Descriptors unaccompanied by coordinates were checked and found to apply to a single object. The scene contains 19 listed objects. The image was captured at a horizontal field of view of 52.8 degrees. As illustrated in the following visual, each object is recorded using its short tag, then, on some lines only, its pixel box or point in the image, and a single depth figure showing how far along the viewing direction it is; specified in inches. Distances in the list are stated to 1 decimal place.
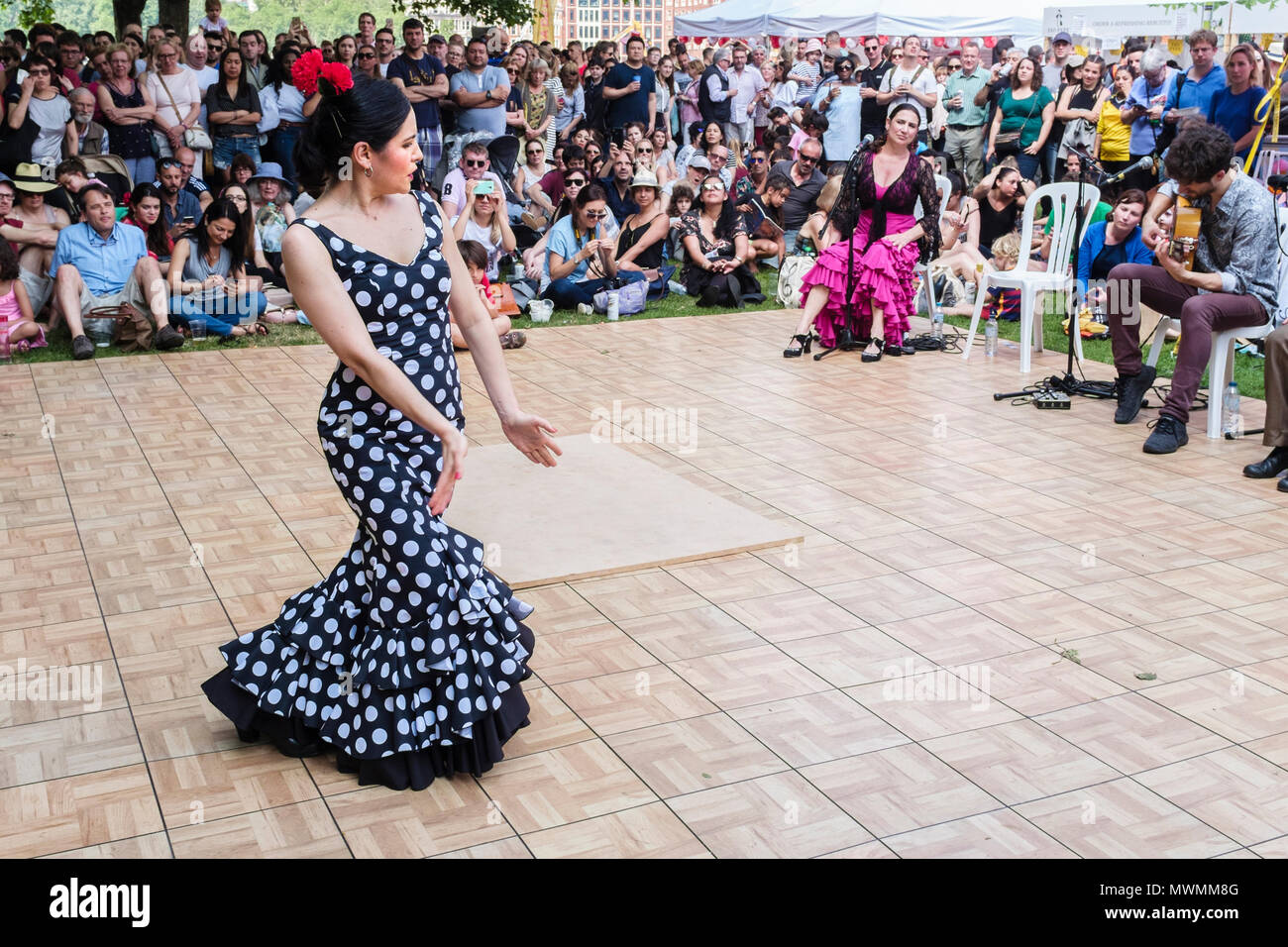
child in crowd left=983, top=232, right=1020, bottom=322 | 326.3
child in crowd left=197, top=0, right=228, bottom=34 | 460.9
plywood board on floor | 176.4
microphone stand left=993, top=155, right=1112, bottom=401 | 271.7
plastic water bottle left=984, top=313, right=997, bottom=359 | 315.3
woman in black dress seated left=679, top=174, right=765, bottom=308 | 377.4
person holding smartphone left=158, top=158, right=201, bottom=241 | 349.1
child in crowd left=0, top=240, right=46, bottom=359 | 302.8
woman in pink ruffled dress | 303.7
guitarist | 231.0
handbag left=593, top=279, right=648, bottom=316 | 362.9
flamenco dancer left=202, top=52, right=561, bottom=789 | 111.7
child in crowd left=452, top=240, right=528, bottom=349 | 323.6
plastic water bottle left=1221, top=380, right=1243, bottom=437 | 246.7
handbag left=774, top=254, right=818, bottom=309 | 376.8
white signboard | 504.1
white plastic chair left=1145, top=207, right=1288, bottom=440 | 241.8
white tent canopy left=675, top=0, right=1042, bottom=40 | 595.2
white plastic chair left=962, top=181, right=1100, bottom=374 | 295.1
